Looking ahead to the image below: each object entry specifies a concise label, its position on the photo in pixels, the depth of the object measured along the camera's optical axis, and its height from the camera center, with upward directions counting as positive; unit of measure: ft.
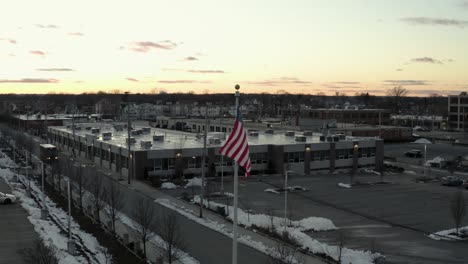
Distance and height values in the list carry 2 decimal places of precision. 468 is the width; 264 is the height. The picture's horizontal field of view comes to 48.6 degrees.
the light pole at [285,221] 95.08 -22.19
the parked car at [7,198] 118.01 -22.51
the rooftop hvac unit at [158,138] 189.07 -13.28
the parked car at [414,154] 240.94 -23.10
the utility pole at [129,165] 146.55 -18.01
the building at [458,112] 412.77 -5.70
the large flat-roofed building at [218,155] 160.35 -16.98
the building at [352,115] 409.08 -9.04
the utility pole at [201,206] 101.45 -20.35
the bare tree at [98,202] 98.33 -20.04
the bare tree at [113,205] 89.66 -20.49
